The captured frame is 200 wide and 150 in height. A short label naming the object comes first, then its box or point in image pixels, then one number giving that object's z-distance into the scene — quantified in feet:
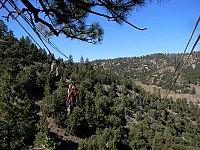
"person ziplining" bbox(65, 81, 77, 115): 23.57
